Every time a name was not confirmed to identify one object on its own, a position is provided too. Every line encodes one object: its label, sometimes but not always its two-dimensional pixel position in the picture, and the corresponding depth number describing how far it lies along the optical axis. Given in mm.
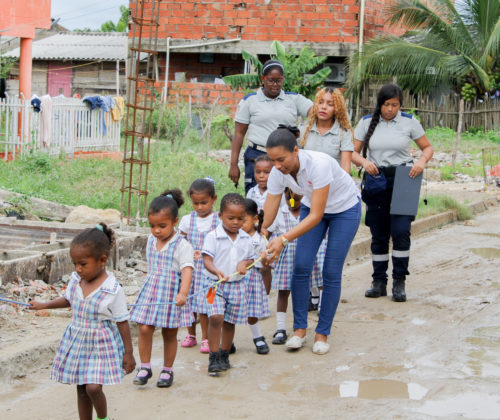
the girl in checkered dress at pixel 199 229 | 5414
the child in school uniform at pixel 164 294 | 4710
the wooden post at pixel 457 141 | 18250
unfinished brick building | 23406
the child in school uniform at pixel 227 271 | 5027
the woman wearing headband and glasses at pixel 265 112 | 6820
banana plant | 19156
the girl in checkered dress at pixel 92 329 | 3814
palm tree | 23608
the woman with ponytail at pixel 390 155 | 6965
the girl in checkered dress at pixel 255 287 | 5303
